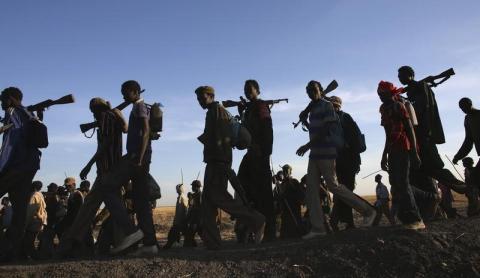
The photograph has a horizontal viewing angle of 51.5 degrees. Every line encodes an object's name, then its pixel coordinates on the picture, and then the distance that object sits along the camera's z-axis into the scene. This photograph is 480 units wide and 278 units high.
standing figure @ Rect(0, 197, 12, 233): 9.74
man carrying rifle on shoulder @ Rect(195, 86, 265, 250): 6.19
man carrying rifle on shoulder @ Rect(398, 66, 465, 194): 6.80
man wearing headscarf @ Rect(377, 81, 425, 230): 5.65
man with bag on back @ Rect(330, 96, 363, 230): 7.55
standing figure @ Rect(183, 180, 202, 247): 10.72
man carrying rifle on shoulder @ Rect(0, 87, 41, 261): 5.95
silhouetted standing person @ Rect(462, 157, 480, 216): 7.09
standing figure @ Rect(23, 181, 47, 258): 8.77
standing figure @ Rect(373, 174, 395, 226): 12.77
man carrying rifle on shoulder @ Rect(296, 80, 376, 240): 6.30
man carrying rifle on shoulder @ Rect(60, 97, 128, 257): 5.98
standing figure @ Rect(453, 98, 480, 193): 7.46
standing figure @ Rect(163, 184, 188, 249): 10.70
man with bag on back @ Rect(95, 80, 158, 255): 5.85
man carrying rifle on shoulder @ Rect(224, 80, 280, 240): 7.37
